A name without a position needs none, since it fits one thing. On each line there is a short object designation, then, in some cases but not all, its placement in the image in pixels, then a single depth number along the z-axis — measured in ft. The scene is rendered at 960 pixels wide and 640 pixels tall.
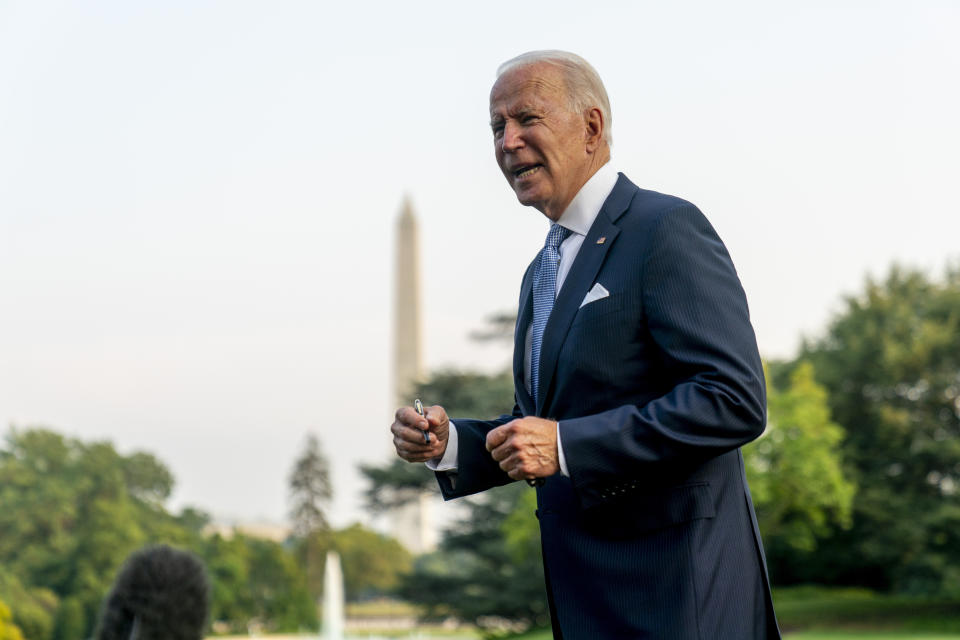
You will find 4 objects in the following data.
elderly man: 8.09
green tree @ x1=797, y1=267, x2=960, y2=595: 130.62
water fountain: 158.51
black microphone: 18.98
